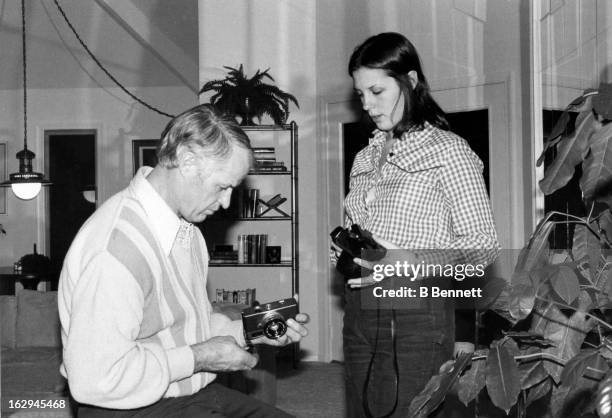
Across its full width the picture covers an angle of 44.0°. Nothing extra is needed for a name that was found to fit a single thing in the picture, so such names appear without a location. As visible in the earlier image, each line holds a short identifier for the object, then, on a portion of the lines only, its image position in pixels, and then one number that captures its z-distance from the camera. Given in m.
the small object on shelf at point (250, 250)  5.38
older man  1.36
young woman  1.69
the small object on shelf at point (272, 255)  5.39
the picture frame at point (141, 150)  7.92
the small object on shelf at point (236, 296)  5.36
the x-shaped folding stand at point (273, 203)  5.41
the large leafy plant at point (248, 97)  5.18
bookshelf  5.38
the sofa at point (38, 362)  3.12
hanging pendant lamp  4.94
